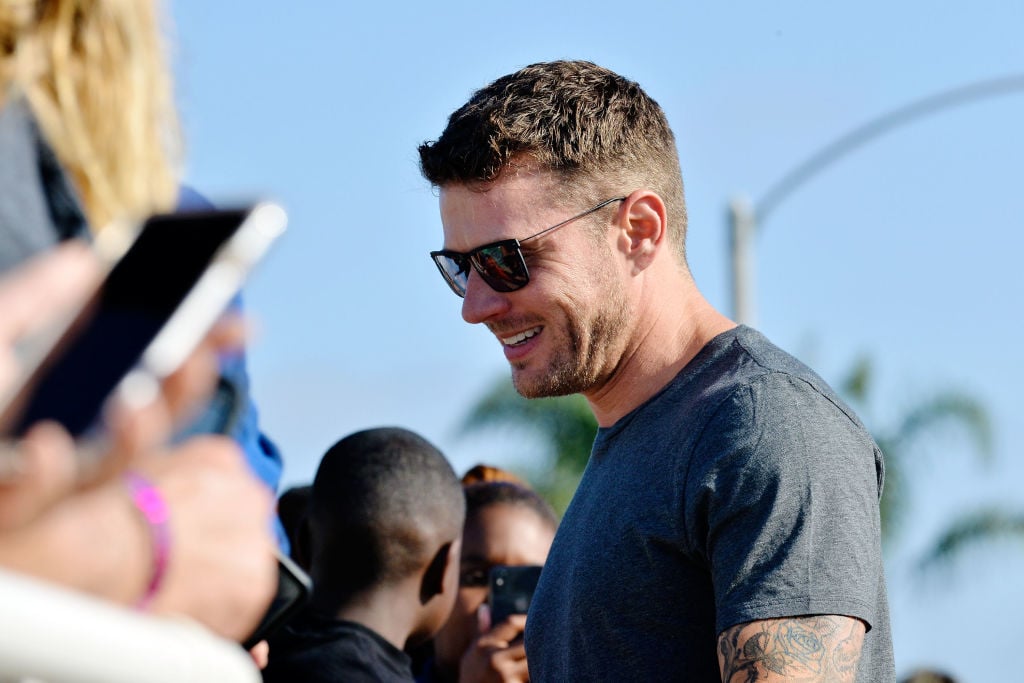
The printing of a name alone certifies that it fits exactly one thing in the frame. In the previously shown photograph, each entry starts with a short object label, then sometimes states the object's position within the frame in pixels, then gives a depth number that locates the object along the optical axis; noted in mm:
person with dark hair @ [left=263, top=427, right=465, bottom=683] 7180
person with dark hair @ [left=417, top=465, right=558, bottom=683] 9922
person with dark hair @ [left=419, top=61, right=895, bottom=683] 5074
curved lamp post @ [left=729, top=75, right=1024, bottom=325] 26781
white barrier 1854
